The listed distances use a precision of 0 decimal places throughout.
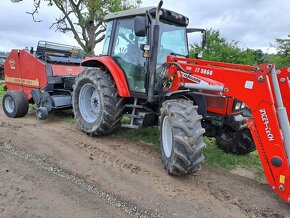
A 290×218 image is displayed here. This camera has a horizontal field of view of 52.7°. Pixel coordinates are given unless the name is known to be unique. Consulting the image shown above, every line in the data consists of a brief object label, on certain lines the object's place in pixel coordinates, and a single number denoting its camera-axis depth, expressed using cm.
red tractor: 327
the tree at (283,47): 2598
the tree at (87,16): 2172
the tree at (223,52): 1639
